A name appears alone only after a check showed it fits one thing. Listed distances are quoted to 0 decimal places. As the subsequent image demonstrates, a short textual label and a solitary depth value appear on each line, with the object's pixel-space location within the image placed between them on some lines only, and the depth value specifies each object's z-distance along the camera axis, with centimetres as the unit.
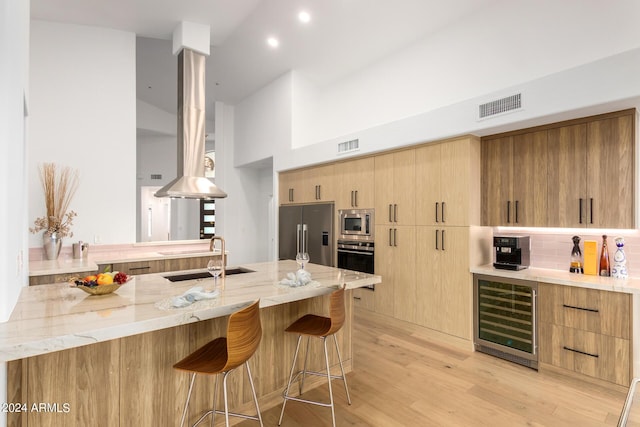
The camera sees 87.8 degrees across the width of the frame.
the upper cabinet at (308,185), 507
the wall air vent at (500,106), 299
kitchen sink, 267
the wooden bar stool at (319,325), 222
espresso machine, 332
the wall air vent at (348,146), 446
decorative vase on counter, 388
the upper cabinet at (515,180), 324
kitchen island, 149
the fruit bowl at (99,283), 196
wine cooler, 304
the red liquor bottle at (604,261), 297
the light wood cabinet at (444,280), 348
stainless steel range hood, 452
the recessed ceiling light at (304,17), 408
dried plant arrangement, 394
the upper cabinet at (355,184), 447
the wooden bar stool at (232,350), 168
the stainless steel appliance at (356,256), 448
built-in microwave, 450
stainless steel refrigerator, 506
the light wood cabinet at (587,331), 257
